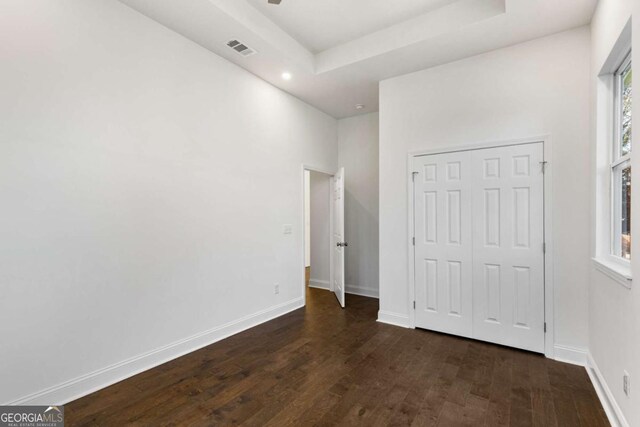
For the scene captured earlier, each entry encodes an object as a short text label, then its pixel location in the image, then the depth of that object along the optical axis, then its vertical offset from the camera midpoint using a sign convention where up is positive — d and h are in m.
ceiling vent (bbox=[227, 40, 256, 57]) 3.10 +1.76
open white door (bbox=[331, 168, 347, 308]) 4.53 -0.37
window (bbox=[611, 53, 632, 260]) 2.18 +0.36
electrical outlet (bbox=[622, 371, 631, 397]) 1.74 -1.02
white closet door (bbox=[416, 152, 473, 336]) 3.32 -0.35
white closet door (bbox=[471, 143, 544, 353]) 2.96 -0.34
